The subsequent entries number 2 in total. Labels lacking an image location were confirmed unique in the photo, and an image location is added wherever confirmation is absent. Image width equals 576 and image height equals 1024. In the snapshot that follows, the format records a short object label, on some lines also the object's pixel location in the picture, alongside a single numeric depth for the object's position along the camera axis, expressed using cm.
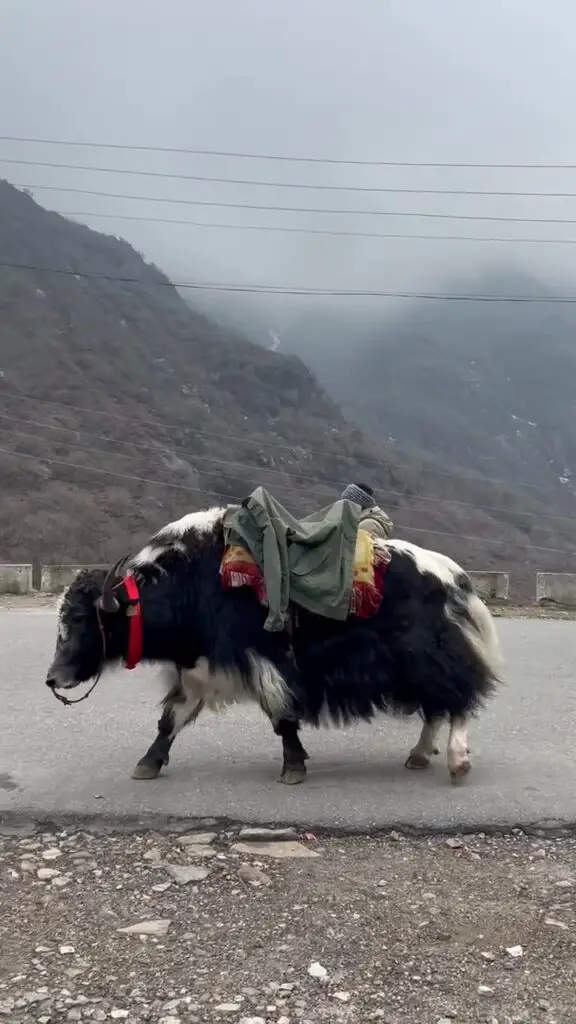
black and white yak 455
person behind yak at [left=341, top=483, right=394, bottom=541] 499
